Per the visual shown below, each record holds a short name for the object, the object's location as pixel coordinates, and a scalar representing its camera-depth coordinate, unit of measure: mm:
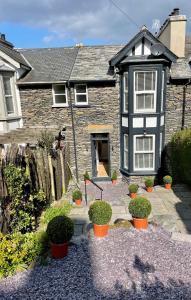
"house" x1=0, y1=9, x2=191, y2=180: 12234
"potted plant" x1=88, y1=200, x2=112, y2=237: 6578
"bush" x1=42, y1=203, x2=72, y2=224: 8355
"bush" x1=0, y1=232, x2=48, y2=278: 5477
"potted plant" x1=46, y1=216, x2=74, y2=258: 5738
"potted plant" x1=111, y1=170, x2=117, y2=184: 14242
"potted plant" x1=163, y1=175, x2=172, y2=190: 11844
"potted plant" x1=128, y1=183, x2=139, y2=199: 11281
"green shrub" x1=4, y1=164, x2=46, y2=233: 6598
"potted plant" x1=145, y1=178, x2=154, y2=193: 11828
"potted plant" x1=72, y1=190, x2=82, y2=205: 10188
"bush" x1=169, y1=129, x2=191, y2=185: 10719
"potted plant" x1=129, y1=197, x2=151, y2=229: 6905
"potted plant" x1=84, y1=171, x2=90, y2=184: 14047
